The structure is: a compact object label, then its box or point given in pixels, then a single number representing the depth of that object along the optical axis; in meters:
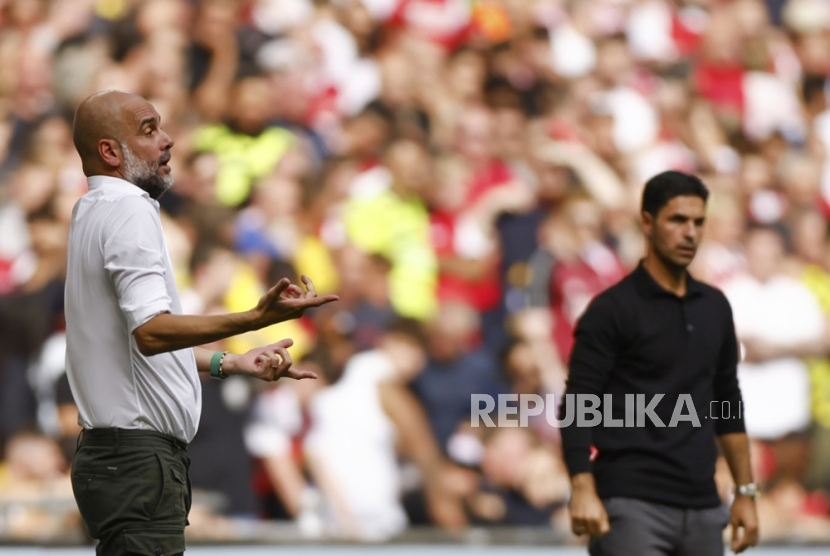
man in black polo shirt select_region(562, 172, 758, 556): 7.58
